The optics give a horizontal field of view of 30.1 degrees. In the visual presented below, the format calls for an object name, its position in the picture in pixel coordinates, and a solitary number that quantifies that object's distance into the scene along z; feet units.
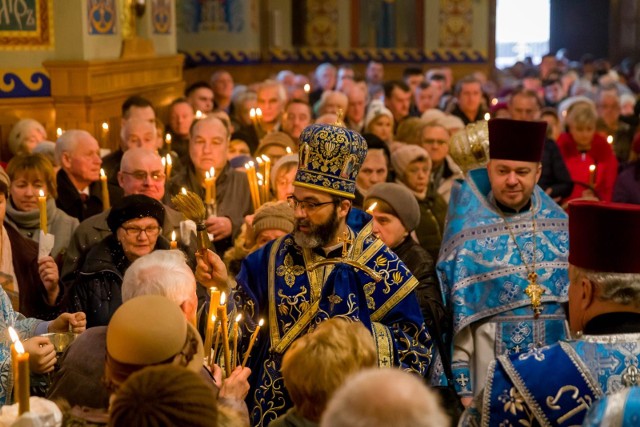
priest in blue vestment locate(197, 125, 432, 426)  14.30
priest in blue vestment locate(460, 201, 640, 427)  10.73
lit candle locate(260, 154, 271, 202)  20.45
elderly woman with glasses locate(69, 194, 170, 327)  16.85
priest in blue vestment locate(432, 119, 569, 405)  16.65
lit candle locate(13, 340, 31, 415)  9.18
